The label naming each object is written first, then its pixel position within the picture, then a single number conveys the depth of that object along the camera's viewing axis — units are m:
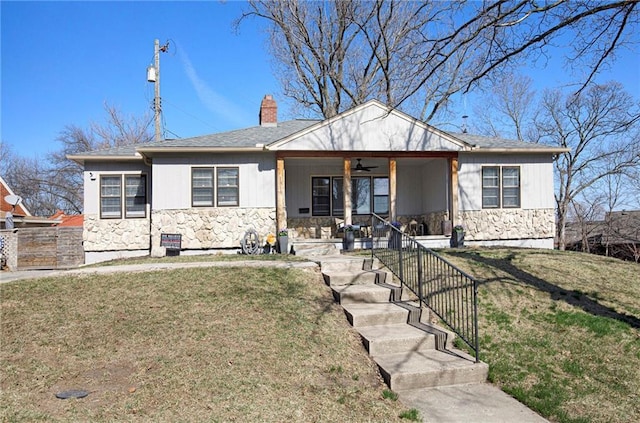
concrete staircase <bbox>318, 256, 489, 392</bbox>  4.91
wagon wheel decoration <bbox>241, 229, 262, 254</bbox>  12.04
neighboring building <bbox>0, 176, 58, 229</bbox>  20.82
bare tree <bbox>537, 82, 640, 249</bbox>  25.70
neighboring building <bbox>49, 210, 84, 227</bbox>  24.17
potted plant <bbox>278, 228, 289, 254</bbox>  11.88
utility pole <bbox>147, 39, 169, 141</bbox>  19.17
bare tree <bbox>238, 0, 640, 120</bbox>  22.19
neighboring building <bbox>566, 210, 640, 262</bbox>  22.09
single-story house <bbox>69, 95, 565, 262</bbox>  12.34
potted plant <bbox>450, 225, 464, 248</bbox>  12.63
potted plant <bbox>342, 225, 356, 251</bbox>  11.95
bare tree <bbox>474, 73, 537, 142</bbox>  31.08
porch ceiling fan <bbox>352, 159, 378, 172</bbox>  13.44
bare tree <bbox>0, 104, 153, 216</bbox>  32.00
